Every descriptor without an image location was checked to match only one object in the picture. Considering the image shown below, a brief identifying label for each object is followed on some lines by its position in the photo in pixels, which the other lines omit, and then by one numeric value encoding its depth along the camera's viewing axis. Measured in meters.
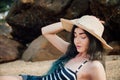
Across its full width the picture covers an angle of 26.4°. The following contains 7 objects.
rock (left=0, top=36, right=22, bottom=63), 6.38
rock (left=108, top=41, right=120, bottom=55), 5.83
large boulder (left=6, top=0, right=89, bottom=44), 6.52
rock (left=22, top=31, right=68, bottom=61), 6.23
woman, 1.93
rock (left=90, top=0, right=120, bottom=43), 5.60
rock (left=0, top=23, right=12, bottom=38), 10.19
